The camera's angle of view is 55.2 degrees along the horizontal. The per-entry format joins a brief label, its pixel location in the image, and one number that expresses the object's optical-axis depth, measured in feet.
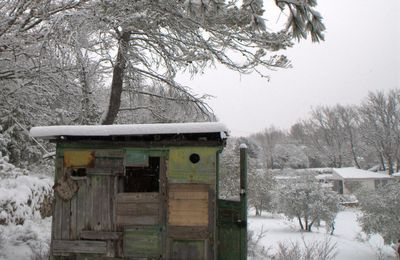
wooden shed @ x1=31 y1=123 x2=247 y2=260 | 15.71
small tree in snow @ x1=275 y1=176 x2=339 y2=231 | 70.08
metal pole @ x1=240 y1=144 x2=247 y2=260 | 16.57
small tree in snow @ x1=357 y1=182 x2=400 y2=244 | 54.80
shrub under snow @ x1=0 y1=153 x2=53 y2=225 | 25.84
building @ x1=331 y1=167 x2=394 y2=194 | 135.44
